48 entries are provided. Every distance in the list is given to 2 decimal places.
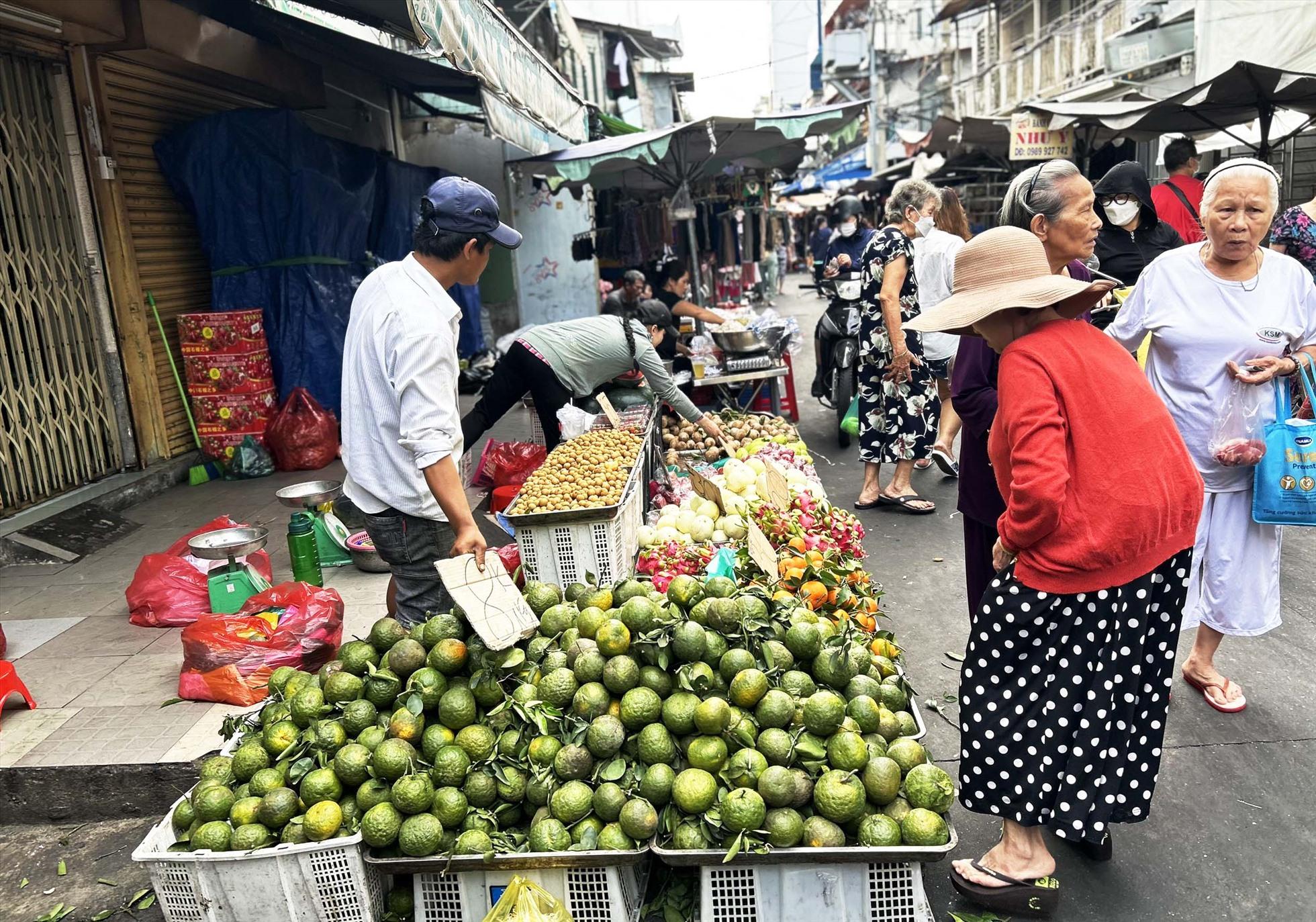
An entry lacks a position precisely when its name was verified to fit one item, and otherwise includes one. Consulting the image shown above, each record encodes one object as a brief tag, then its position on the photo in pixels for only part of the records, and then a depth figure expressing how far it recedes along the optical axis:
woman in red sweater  2.34
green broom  7.32
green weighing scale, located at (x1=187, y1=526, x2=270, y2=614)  4.42
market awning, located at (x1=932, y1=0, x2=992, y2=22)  27.70
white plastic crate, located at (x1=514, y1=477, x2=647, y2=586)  4.11
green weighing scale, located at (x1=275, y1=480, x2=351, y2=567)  5.34
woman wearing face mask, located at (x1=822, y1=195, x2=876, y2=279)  11.49
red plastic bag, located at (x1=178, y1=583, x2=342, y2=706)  3.73
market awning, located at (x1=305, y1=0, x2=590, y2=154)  4.43
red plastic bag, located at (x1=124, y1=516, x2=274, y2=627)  4.62
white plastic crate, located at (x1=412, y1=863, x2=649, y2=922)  2.35
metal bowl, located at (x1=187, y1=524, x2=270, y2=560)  4.41
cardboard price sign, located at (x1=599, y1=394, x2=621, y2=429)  5.61
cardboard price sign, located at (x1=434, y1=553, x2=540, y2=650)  2.65
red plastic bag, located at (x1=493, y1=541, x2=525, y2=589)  4.39
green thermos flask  4.87
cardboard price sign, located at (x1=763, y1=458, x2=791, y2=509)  4.50
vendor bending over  5.56
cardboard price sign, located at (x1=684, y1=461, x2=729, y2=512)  4.85
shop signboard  11.80
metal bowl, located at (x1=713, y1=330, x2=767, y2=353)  8.09
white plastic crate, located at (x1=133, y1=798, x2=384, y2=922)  2.38
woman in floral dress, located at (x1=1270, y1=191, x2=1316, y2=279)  6.02
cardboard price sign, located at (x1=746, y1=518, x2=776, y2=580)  3.44
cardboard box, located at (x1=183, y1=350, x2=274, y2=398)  7.39
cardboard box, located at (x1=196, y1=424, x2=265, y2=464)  7.55
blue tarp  7.52
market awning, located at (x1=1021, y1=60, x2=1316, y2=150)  8.59
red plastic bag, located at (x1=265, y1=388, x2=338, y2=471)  7.58
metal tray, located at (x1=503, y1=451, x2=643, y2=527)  4.03
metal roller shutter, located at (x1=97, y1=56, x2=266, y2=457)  6.98
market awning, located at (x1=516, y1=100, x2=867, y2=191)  9.48
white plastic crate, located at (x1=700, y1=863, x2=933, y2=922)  2.30
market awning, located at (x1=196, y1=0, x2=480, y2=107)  7.55
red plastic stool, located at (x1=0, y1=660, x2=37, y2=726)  3.73
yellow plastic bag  2.19
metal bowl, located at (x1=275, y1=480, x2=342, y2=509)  5.21
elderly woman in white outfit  3.31
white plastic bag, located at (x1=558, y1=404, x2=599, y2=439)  5.61
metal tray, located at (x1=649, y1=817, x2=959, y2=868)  2.22
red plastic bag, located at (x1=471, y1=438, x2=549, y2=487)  6.36
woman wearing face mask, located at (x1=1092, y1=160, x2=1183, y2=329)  5.09
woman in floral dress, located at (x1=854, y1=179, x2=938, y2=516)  6.18
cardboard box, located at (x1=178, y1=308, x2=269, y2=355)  7.35
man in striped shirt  2.92
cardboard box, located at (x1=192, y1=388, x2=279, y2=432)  7.50
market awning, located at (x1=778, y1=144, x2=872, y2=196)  38.81
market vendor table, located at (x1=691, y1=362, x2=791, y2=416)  7.99
